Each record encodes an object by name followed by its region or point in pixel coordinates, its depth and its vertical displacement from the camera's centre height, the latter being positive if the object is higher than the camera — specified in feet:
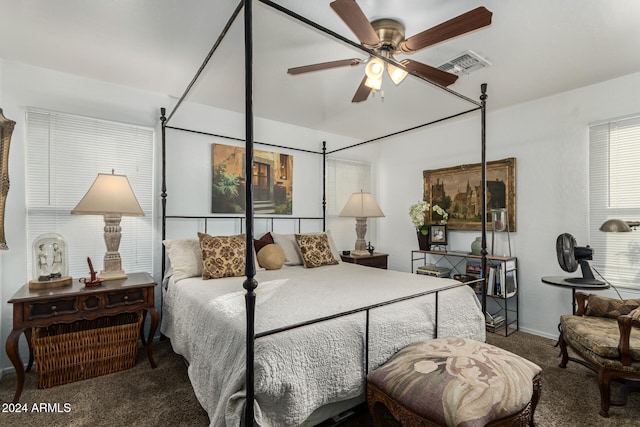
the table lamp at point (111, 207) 7.72 +0.13
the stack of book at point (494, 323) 10.61 -3.90
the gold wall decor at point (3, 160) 7.47 +1.30
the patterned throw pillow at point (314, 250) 10.28 -1.35
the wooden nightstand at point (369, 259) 12.71 -2.05
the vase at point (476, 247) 11.39 -1.35
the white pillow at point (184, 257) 8.39 -1.28
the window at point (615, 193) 8.77 +0.53
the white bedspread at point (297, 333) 4.31 -2.18
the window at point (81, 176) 8.14 +1.03
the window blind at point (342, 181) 14.17 +1.50
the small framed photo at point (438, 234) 12.67 -0.97
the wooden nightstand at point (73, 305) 6.42 -2.15
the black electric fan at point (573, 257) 8.48 -1.29
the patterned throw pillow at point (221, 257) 8.22 -1.25
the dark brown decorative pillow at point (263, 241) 10.31 -1.03
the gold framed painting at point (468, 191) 11.25 +0.80
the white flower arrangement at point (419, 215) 13.05 -0.17
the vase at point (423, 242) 13.10 -1.33
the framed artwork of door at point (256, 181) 10.98 +1.19
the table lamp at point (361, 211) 13.06 +0.01
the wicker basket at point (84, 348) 6.87 -3.25
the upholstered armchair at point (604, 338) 6.04 -2.76
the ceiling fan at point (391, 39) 4.70 +3.04
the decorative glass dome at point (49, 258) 7.35 -1.13
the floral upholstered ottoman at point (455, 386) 4.00 -2.53
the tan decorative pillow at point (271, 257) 9.53 -1.45
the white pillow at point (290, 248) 10.58 -1.29
